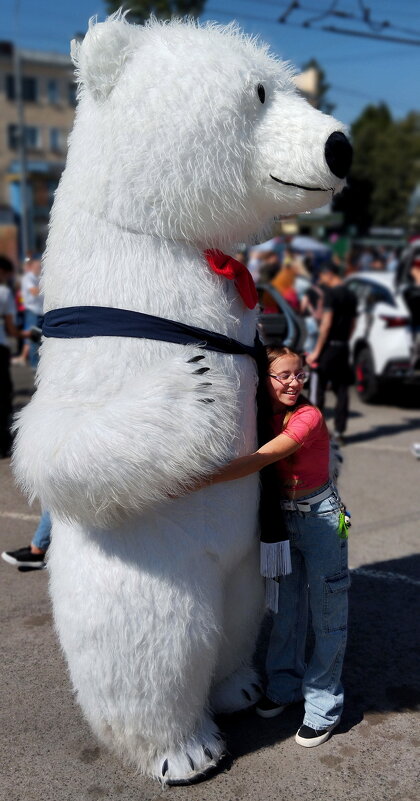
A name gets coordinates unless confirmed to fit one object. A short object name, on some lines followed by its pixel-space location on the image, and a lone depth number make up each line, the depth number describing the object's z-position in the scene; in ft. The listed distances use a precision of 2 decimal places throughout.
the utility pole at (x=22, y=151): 67.91
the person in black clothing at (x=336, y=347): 22.94
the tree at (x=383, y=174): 131.03
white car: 27.53
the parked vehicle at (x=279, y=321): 20.83
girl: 8.54
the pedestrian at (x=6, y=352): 21.67
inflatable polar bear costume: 6.89
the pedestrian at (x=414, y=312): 27.27
